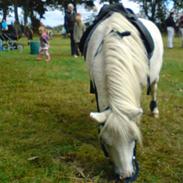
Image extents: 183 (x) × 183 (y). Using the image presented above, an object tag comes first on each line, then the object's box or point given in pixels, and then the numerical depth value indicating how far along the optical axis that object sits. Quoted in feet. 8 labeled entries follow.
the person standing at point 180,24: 60.19
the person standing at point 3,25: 71.97
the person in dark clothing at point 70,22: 44.91
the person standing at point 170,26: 59.41
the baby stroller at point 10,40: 57.67
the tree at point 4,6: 130.00
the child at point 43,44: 41.93
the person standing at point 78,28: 43.60
